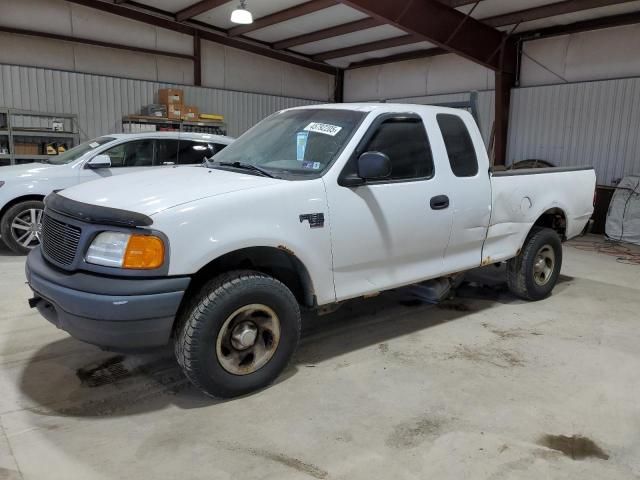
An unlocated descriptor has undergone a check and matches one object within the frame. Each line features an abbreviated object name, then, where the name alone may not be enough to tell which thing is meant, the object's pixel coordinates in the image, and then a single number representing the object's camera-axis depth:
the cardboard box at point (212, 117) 12.66
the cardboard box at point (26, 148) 10.28
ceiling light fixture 9.52
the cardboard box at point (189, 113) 12.17
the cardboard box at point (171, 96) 12.05
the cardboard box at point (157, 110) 12.00
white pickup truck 2.71
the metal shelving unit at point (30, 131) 10.09
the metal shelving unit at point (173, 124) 11.91
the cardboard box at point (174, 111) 12.00
